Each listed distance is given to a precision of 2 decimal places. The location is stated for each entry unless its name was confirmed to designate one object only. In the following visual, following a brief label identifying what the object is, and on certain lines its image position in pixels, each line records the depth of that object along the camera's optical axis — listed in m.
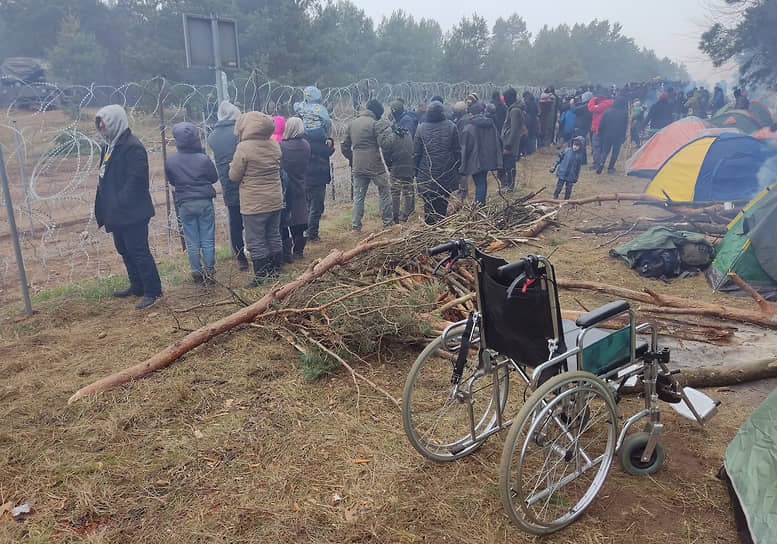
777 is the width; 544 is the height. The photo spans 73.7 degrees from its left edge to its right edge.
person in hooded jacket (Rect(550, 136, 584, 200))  9.20
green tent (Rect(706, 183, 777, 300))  5.42
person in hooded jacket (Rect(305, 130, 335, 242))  7.05
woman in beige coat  5.39
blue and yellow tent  8.62
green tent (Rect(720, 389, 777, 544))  2.15
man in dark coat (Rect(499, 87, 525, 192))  10.28
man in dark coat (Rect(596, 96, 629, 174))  12.29
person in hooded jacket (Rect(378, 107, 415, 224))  7.54
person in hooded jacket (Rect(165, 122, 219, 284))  5.34
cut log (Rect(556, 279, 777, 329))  4.51
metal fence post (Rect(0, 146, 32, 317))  4.50
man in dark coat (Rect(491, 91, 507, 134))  12.31
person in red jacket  13.13
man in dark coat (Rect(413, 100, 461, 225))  7.68
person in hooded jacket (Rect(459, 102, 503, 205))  8.25
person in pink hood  6.39
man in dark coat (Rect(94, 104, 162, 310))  4.87
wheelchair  2.16
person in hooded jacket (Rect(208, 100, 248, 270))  6.05
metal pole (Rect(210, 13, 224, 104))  6.24
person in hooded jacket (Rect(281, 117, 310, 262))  6.26
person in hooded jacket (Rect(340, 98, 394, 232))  7.60
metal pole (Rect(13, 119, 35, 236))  4.89
